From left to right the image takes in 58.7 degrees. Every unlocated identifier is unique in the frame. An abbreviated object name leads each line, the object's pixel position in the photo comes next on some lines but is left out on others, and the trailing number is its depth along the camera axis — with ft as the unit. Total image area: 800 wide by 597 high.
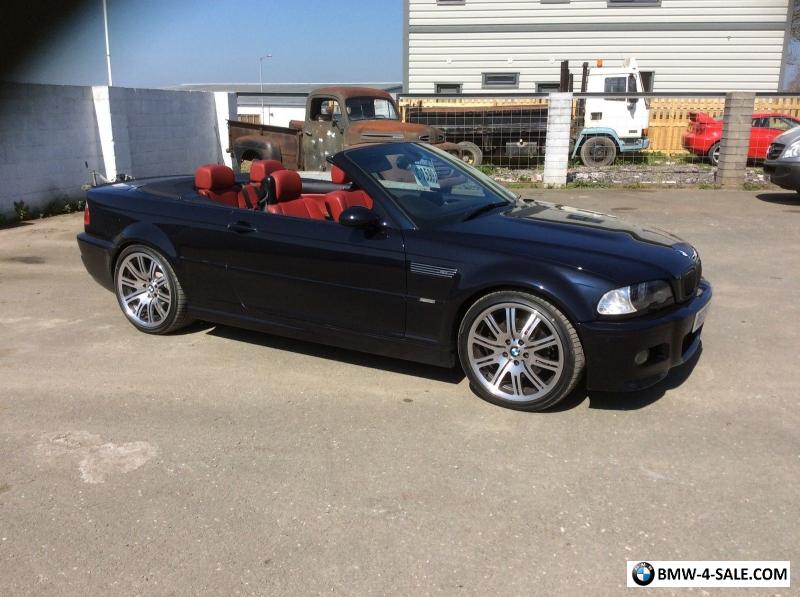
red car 53.52
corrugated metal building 71.97
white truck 54.80
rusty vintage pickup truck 42.78
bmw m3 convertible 12.37
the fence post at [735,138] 43.57
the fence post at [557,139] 46.88
